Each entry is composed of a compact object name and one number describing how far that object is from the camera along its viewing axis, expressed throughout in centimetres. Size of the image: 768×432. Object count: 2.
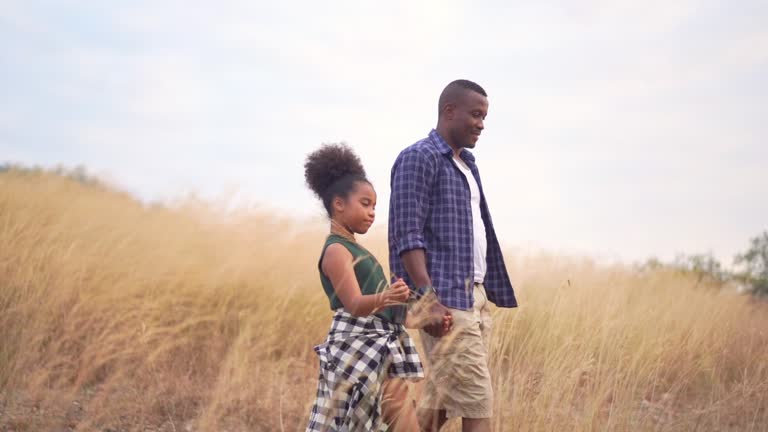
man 318
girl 294
